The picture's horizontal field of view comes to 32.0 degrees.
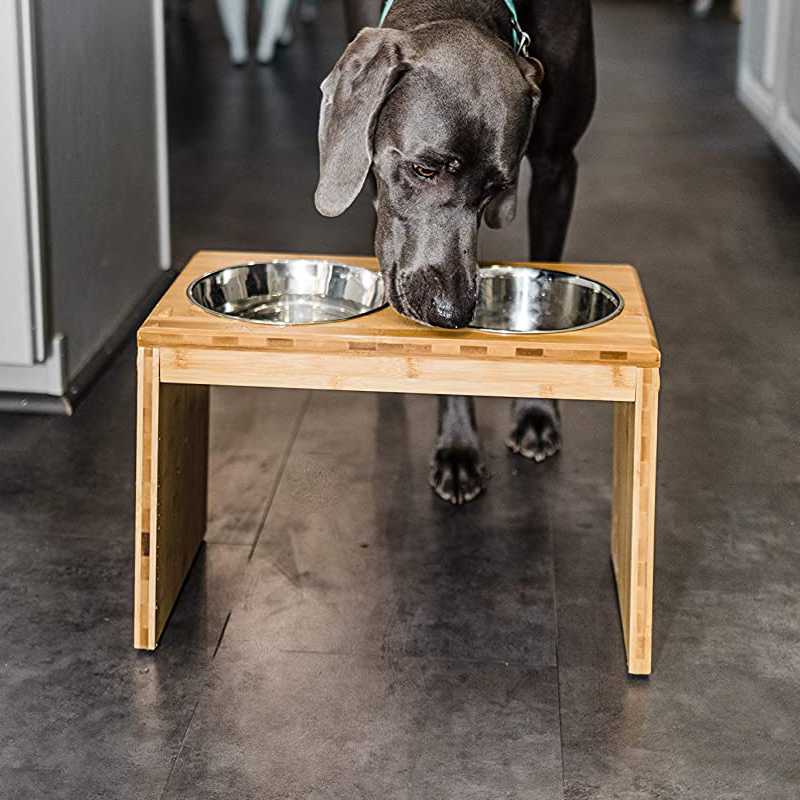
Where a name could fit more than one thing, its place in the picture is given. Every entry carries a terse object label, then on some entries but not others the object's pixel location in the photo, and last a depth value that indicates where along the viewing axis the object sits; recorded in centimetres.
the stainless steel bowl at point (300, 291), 191
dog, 167
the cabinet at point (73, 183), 234
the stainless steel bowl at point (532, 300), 192
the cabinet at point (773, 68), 440
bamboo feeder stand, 163
